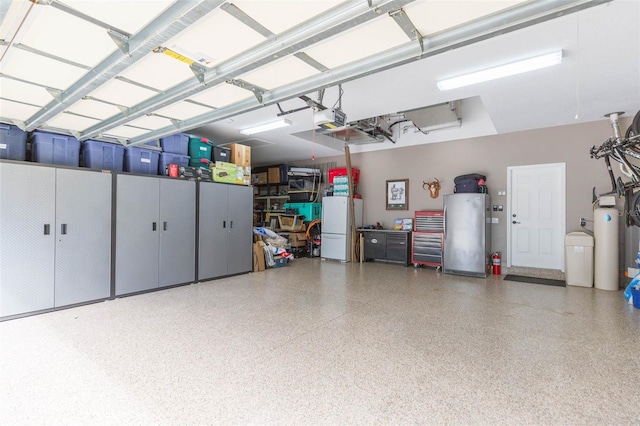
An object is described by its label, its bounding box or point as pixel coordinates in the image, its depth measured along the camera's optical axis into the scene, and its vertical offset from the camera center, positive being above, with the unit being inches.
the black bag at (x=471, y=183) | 251.5 +23.1
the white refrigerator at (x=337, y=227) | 308.5 -15.3
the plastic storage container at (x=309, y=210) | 339.3 +1.5
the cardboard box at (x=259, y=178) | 384.0 +40.9
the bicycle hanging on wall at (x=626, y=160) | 155.6 +27.9
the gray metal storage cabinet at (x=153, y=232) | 178.2 -13.1
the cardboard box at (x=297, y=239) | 330.3 -29.1
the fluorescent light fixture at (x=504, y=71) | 127.7 +62.0
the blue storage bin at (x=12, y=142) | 153.6 +33.9
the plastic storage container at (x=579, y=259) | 201.8 -30.7
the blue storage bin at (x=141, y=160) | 193.0 +31.7
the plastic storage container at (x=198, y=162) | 221.3 +34.4
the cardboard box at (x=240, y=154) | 244.7 +44.5
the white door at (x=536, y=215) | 232.5 -2.4
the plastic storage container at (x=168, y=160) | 206.5 +33.8
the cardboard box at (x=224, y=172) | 226.4 +28.7
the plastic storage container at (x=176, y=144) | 208.8 +45.6
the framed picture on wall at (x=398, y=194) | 303.1 +17.1
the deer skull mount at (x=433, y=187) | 283.2 +22.3
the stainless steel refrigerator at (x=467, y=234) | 239.1 -17.4
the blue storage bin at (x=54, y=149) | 162.2 +33.0
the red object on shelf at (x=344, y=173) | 328.7 +40.8
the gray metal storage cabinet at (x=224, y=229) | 217.0 -13.5
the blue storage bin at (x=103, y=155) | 179.0 +32.3
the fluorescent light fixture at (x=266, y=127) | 222.8 +62.4
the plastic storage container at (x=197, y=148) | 222.8 +44.8
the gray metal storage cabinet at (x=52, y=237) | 142.3 -12.9
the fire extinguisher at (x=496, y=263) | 247.3 -40.2
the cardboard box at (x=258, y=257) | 254.3 -37.5
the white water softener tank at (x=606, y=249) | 193.3 -22.8
